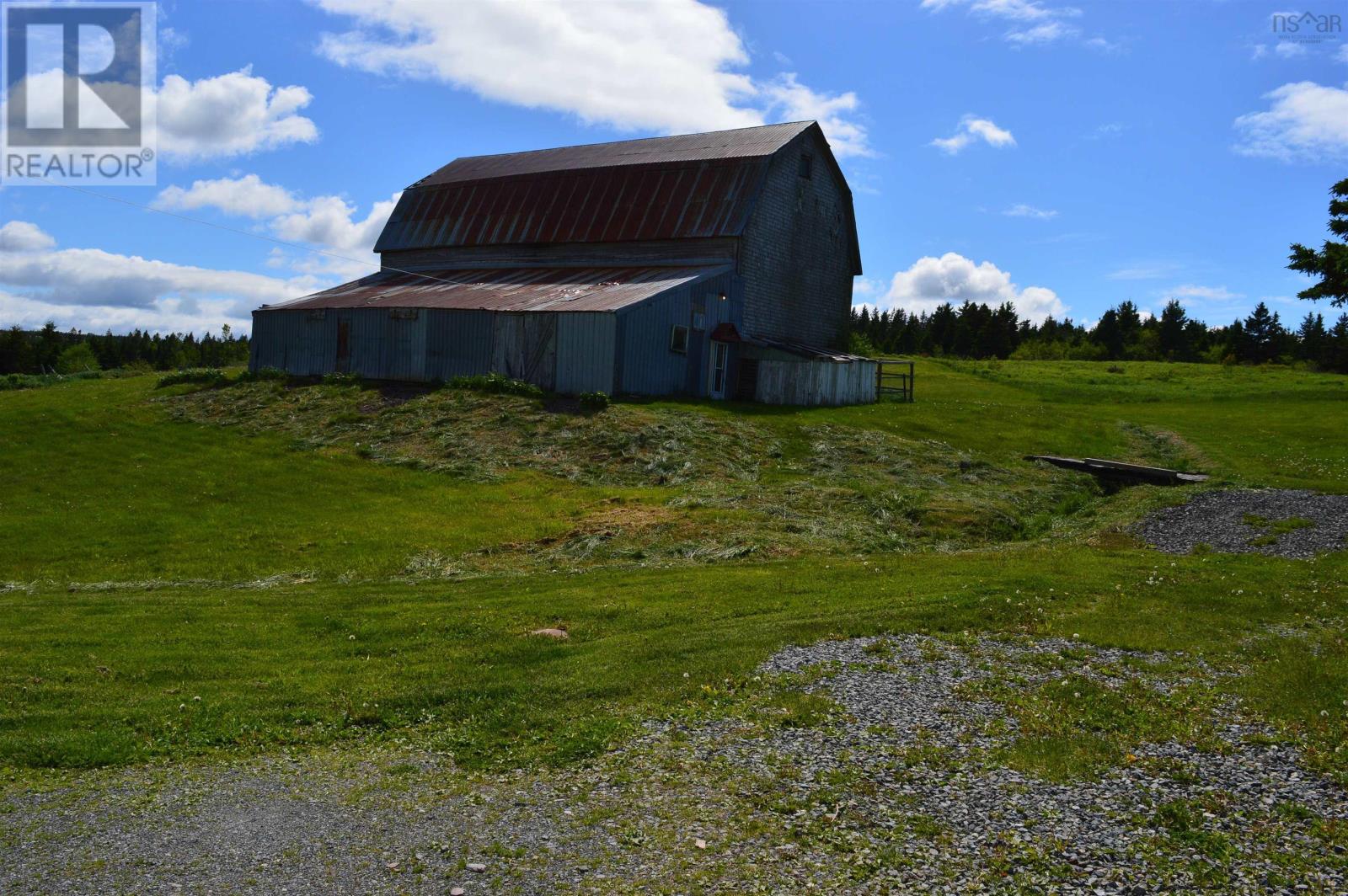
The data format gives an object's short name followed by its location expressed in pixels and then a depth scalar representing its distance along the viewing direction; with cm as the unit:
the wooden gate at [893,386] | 4869
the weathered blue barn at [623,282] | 4094
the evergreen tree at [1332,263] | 4216
